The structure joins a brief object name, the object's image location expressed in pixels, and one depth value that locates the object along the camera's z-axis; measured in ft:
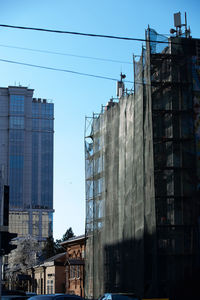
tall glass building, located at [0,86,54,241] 498.28
